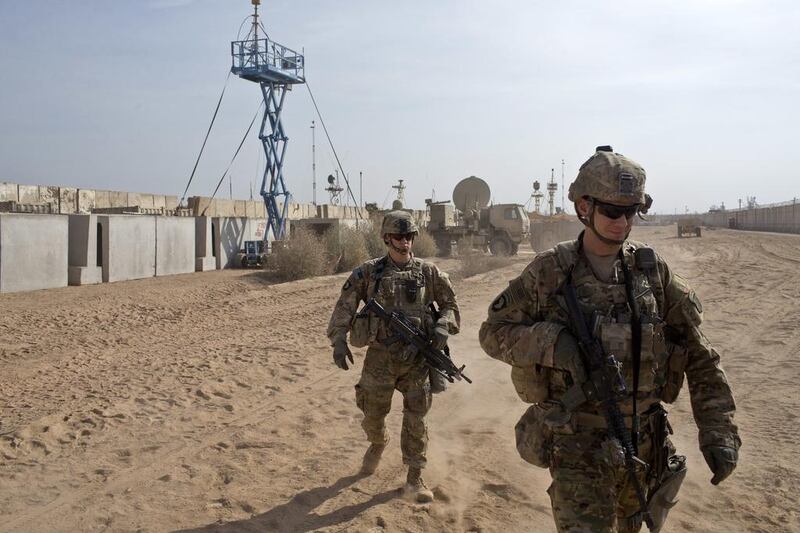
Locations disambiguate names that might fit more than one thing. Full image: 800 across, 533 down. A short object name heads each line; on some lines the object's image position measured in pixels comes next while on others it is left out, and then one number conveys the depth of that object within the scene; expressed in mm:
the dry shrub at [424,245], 24906
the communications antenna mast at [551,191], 54375
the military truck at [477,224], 26359
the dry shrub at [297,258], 17688
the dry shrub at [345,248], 20062
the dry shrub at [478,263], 20016
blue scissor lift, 22156
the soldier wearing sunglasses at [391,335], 4242
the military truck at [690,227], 38281
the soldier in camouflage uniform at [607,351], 2414
